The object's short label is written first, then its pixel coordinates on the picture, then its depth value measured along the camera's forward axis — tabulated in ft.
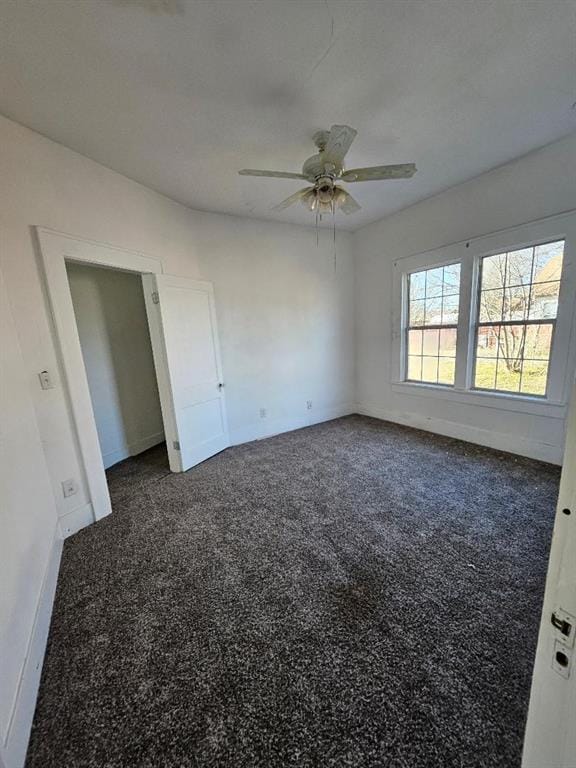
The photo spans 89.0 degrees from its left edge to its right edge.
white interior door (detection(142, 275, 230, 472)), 9.59
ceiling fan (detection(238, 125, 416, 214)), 5.83
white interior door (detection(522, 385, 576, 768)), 1.67
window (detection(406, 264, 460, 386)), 11.68
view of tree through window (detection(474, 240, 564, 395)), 9.14
